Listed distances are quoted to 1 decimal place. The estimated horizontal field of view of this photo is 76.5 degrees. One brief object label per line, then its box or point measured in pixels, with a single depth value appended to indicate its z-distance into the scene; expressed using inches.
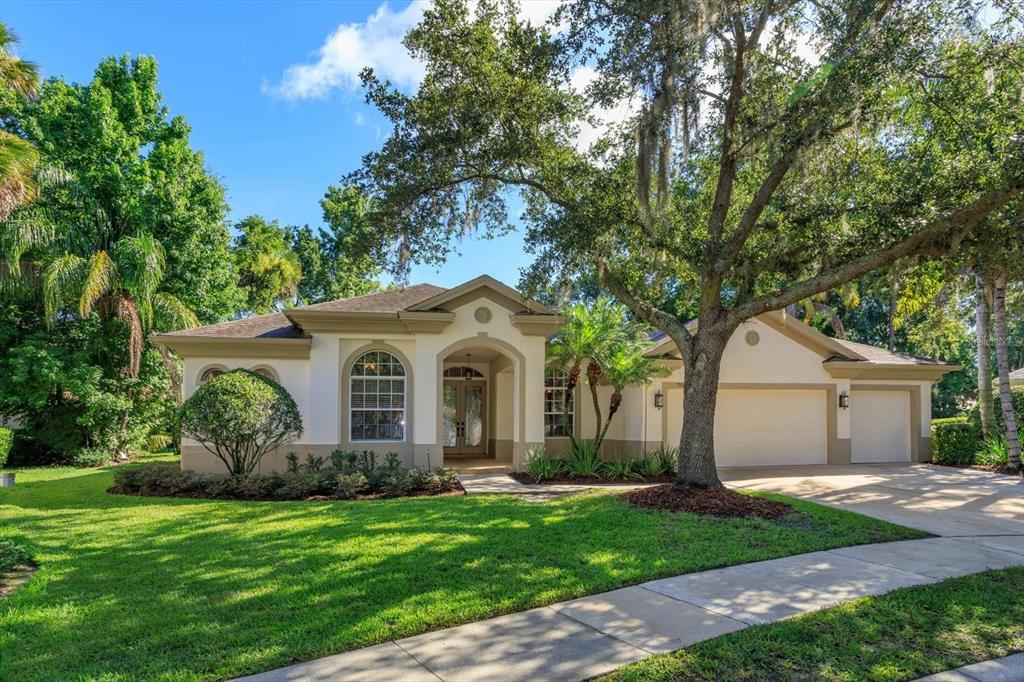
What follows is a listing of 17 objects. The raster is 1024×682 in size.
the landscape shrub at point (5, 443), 637.9
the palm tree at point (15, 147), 417.1
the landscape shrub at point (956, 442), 686.5
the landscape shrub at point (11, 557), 260.6
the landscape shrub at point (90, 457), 737.0
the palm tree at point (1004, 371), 608.7
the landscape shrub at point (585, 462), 552.1
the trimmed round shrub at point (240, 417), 475.2
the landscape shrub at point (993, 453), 644.1
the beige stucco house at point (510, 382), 566.3
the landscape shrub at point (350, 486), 461.7
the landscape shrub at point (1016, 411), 693.9
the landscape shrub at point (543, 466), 536.7
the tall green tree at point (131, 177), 769.6
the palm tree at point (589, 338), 558.6
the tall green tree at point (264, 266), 1157.7
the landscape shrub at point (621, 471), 547.5
